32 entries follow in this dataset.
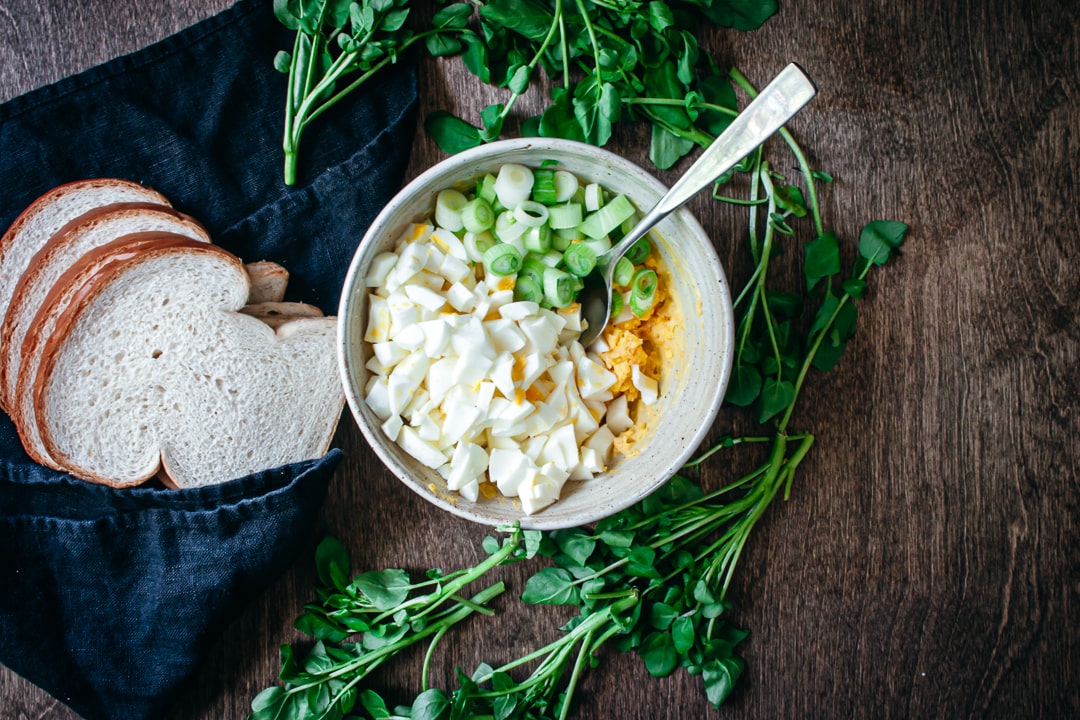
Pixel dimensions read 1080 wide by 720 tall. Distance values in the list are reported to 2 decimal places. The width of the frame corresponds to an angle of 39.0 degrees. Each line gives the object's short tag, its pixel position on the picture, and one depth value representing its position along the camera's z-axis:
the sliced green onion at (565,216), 0.59
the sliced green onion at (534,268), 0.59
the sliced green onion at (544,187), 0.59
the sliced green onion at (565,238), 0.60
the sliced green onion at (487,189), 0.59
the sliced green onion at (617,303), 0.60
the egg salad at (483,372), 0.58
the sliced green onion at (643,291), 0.59
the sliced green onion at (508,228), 0.59
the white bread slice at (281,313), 0.62
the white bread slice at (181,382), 0.60
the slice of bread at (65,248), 0.60
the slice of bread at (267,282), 0.61
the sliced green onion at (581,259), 0.59
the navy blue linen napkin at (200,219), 0.61
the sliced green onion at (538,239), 0.59
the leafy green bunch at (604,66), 0.60
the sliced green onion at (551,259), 0.60
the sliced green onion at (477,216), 0.59
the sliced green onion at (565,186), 0.59
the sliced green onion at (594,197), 0.59
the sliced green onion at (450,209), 0.59
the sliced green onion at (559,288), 0.58
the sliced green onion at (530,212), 0.59
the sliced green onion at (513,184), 0.58
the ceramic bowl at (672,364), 0.57
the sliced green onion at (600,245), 0.59
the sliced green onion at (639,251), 0.59
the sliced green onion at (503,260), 0.58
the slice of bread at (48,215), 0.61
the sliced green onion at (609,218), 0.59
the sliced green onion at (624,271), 0.59
